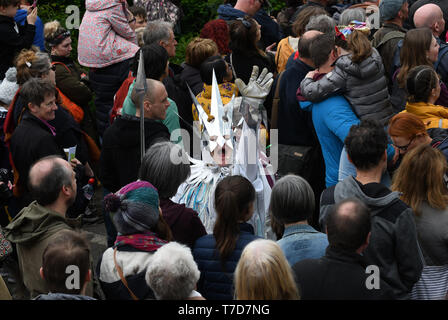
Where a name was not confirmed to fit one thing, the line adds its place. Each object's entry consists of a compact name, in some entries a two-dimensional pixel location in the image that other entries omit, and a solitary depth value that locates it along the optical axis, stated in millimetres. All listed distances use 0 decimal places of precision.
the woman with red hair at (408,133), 8227
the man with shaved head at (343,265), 5586
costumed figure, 8109
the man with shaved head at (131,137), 9211
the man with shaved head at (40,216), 6898
